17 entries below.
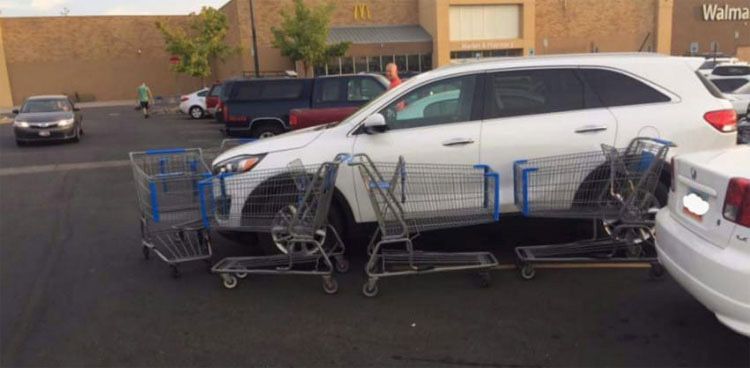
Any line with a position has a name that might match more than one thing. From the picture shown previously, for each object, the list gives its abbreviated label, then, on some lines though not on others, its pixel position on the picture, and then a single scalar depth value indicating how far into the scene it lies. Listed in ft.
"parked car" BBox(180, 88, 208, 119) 88.28
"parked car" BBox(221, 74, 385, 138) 45.73
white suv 18.49
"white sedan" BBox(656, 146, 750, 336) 10.65
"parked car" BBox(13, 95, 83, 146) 58.59
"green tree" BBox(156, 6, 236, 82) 125.18
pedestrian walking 96.27
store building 147.13
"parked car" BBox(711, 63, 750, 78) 76.81
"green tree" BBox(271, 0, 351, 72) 126.82
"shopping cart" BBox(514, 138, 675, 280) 17.04
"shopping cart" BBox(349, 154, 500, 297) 16.60
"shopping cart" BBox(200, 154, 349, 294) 16.97
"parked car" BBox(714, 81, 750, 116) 46.93
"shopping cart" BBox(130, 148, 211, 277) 18.35
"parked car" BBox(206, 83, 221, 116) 79.05
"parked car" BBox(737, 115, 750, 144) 24.95
